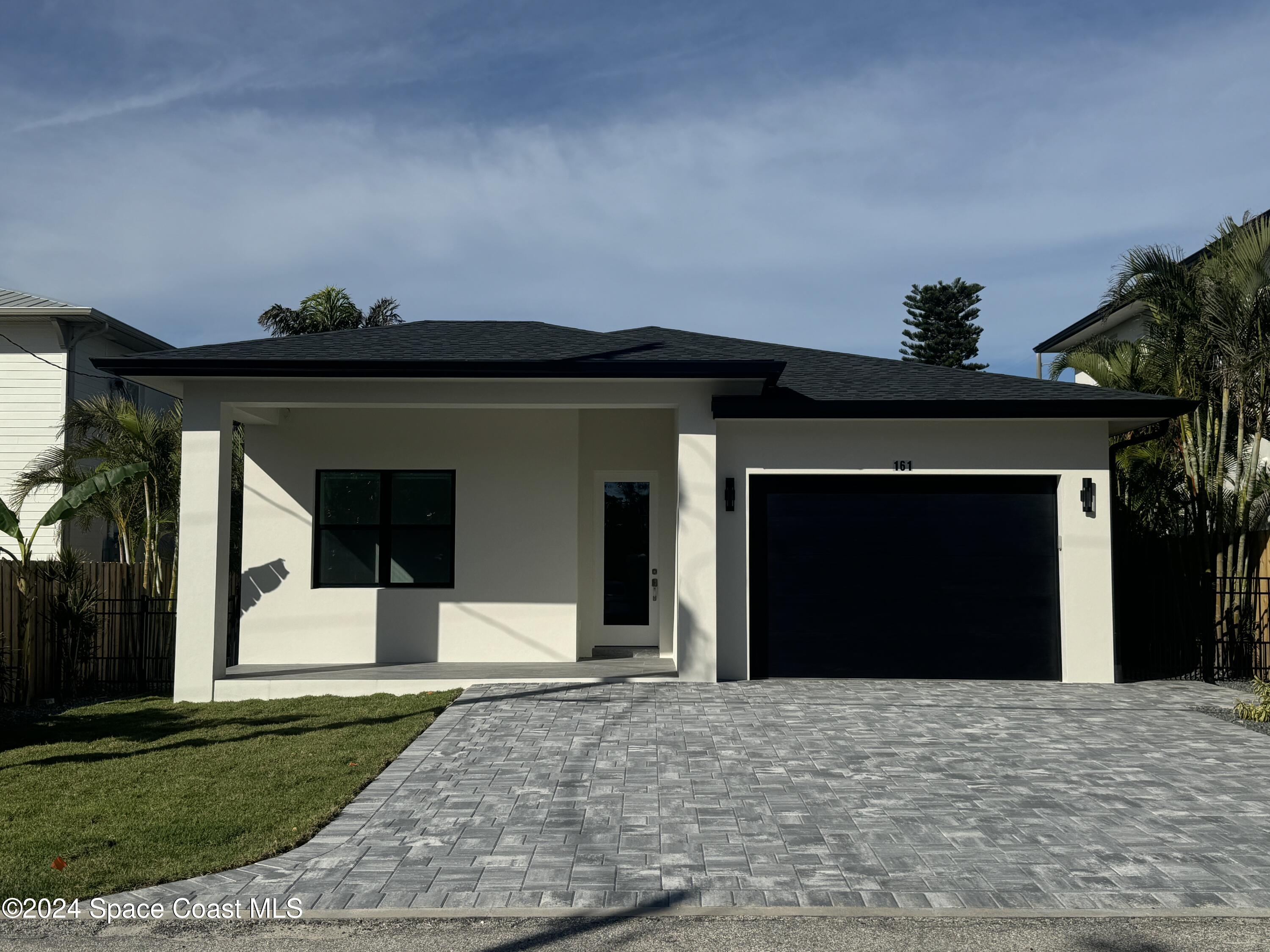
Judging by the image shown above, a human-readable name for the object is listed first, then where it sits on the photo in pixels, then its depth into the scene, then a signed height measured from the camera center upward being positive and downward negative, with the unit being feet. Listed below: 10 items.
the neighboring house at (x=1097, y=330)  64.08 +15.58
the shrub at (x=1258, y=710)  30.30 -5.69
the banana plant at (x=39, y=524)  35.83 +0.49
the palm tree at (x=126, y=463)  50.83 +3.44
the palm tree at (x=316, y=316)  92.68 +21.58
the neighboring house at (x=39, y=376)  62.95 +10.61
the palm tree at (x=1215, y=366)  39.06 +7.37
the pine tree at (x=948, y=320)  152.46 +35.10
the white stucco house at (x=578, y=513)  36.63 +0.88
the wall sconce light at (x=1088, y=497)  37.76 +1.54
